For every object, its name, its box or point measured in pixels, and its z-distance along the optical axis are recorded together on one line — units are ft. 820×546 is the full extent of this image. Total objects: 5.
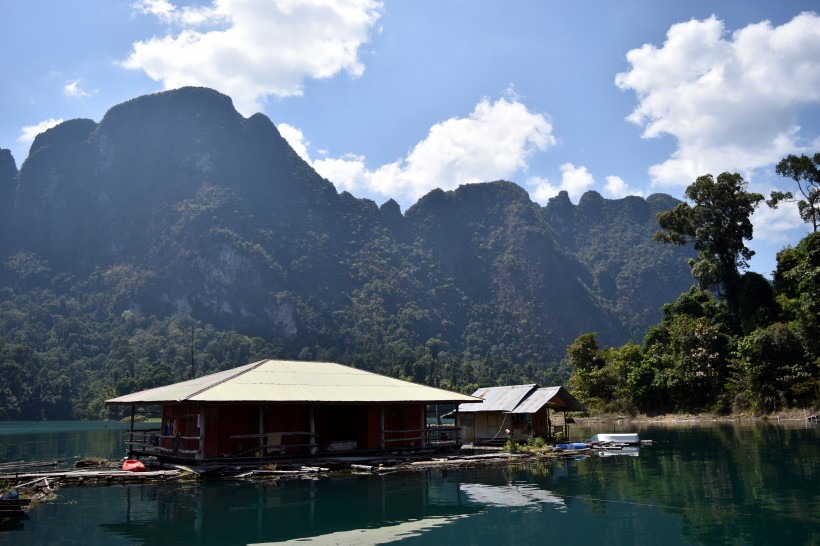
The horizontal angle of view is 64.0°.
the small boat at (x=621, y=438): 112.98
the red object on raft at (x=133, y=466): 75.10
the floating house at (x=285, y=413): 77.15
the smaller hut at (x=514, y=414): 111.45
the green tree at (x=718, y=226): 189.78
